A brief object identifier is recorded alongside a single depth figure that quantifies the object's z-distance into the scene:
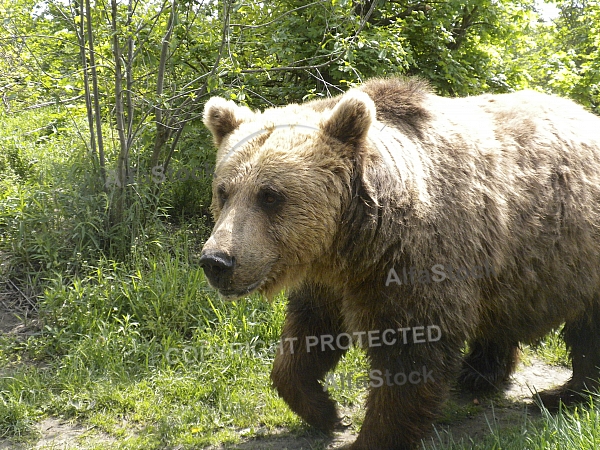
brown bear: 3.27
